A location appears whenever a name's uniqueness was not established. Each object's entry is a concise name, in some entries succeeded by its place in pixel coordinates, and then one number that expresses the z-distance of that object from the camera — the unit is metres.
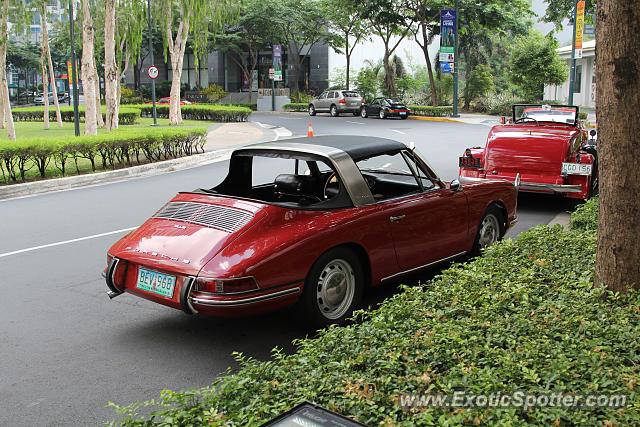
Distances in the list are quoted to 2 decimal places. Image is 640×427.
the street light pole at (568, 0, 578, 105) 29.94
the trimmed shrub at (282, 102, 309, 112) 51.97
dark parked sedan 39.88
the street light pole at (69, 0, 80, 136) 26.23
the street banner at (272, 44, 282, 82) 51.55
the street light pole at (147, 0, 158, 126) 35.20
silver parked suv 44.34
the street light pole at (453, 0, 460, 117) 39.91
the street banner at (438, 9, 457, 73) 39.34
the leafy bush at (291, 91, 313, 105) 58.19
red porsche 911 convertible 5.45
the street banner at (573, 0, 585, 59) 29.38
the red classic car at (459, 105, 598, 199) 11.28
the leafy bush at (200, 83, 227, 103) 61.94
